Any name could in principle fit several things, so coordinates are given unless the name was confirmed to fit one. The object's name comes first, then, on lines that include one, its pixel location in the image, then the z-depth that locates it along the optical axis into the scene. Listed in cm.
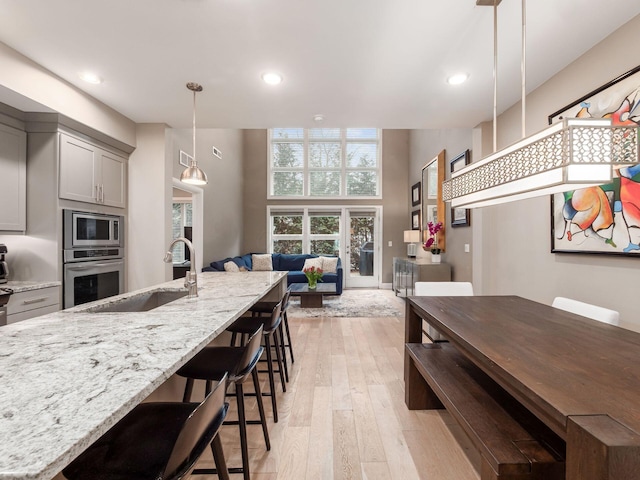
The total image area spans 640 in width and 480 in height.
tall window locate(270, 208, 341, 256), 764
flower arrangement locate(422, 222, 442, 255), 487
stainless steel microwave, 269
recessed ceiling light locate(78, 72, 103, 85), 247
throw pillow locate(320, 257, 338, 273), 670
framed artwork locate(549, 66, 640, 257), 182
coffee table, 520
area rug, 488
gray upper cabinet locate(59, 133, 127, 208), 268
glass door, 757
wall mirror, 496
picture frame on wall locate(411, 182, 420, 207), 657
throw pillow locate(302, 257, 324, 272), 679
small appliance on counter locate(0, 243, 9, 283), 238
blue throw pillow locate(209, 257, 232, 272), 526
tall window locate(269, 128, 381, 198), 768
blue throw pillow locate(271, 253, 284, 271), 731
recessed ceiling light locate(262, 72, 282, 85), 247
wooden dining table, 74
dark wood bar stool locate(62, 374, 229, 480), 75
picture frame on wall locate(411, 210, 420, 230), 652
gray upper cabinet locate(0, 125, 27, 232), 239
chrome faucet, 195
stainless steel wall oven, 269
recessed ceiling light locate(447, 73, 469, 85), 248
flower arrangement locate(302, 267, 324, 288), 525
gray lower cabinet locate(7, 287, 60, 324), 217
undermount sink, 177
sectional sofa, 538
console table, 453
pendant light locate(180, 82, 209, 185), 267
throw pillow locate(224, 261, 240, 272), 518
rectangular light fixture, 118
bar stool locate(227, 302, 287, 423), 198
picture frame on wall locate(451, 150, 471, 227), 397
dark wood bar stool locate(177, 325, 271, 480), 138
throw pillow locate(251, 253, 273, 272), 705
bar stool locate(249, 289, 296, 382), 250
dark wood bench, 105
